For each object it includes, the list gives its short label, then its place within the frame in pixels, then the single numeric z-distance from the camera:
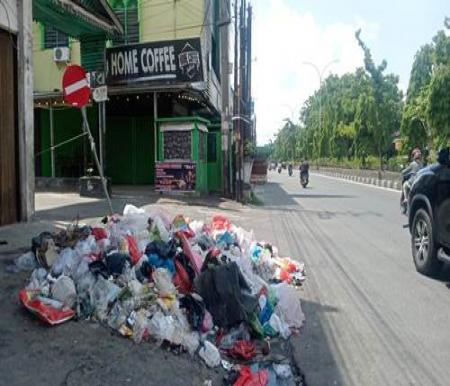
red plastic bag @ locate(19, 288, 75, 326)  4.58
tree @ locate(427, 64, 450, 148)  27.66
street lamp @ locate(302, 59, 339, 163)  72.31
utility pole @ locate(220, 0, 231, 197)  18.58
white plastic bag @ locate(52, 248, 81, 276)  5.29
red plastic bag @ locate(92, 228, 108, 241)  6.08
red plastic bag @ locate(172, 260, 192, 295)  5.21
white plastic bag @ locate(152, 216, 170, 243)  6.27
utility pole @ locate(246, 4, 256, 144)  20.83
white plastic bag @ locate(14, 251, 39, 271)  5.82
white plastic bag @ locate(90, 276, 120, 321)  4.77
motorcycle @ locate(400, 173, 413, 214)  14.51
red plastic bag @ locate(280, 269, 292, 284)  6.76
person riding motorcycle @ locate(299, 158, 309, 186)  31.66
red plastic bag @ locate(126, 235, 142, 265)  5.50
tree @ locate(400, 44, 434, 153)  32.28
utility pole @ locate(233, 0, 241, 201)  18.41
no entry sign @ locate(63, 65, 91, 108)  7.99
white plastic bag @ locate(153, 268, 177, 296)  5.01
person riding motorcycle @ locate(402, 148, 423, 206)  14.29
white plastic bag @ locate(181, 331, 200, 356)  4.45
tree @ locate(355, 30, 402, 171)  40.56
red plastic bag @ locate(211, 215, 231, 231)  7.74
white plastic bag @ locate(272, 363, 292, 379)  4.14
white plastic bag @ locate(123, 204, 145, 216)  7.32
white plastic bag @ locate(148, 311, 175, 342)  4.48
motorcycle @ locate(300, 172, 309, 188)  31.62
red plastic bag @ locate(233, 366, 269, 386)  3.94
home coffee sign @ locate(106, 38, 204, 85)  17.16
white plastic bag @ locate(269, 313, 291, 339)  5.01
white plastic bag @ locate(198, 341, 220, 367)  4.30
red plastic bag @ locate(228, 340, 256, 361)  4.45
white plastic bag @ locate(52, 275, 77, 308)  4.85
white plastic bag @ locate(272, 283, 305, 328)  5.29
